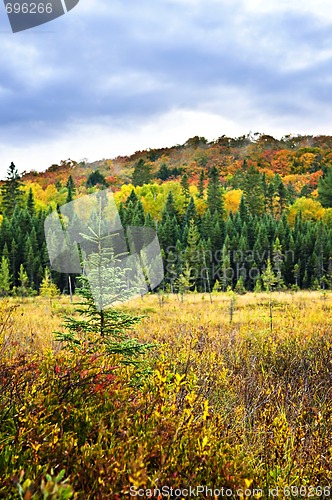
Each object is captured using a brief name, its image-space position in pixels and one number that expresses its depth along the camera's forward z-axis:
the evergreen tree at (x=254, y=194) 70.17
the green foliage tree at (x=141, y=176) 98.44
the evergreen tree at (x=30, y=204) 62.55
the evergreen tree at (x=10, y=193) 63.29
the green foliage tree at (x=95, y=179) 109.00
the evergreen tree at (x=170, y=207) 65.60
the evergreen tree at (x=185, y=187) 70.68
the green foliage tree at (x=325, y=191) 72.88
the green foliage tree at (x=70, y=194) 65.49
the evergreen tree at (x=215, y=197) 66.56
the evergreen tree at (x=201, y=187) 75.21
